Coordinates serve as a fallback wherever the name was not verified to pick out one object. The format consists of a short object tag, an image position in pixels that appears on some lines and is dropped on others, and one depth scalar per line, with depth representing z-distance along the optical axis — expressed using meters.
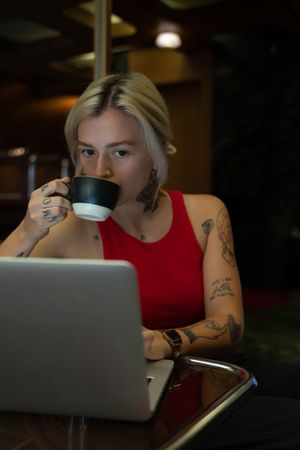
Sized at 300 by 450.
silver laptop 0.59
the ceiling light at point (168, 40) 4.25
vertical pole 2.41
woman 1.25
